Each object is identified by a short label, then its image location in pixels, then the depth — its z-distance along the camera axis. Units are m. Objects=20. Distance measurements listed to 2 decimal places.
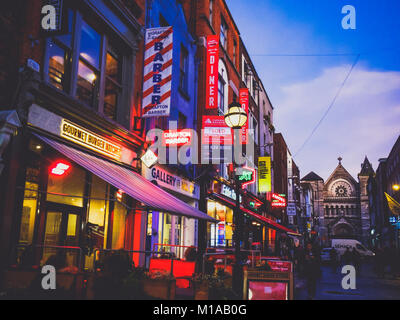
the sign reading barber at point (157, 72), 12.67
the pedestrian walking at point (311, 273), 12.48
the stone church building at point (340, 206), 92.00
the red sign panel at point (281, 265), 12.43
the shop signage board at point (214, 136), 17.80
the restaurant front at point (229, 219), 21.23
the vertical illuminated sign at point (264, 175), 32.28
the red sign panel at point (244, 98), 26.19
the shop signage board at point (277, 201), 37.09
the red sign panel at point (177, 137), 14.25
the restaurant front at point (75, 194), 8.38
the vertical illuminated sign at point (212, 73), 19.23
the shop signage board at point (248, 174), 23.18
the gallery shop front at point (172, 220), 14.16
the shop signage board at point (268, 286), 6.71
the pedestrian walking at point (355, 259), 24.77
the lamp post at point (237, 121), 10.16
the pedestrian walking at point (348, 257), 24.69
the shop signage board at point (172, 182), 13.92
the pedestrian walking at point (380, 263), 23.94
